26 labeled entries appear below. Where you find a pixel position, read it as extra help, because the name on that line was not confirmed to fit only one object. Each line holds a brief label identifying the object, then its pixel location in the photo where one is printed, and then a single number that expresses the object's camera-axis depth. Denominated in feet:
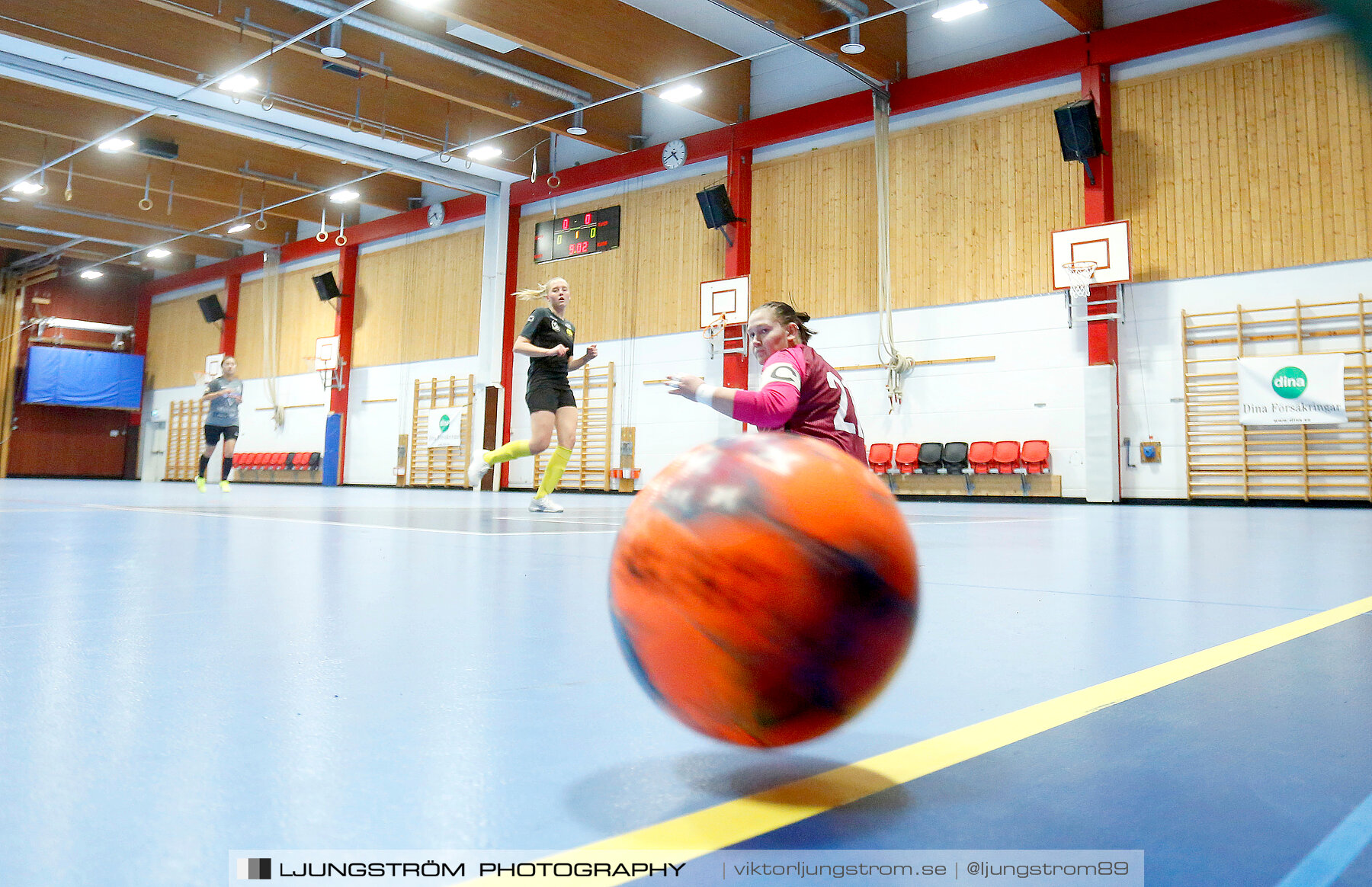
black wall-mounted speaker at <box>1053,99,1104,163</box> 38.29
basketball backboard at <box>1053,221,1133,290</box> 39.09
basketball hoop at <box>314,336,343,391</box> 72.95
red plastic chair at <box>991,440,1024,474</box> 42.06
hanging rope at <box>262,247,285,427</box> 79.56
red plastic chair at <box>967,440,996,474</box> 42.78
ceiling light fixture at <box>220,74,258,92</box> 45.98
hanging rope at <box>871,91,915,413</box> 45.62
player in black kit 23.40
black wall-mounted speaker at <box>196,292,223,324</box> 83.61
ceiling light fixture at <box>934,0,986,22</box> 35.86
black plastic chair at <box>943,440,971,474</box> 43.34
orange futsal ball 3.48
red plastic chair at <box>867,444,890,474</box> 45.80
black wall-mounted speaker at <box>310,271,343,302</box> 71.87
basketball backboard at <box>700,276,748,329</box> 50.06
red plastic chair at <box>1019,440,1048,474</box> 41.39
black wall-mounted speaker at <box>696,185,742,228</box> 49.88
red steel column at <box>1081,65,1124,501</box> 40.27
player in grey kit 39.68
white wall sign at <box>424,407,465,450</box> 64.28
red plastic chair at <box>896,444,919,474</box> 44.91
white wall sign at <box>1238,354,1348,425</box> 36.35
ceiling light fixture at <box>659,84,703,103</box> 46.50
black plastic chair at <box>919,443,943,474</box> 44.21
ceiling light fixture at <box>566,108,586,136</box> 52.60
